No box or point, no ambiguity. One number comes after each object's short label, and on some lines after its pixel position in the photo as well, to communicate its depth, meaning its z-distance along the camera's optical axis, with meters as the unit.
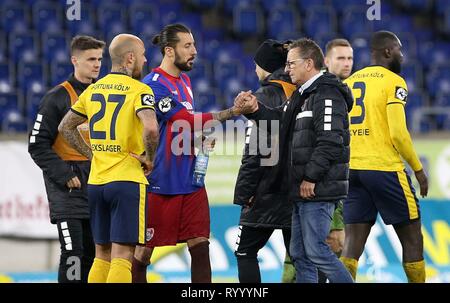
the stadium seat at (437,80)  17.16
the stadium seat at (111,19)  16.67
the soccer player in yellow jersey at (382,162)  8.18
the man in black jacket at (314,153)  7.12
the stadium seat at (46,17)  16.55
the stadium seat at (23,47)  15.88
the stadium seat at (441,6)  18.80
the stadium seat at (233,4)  18.16
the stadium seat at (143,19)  16.89
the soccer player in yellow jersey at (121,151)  7.15
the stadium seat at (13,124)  13.98
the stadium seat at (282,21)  17.63
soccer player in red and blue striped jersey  7.78
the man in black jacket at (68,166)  8.21
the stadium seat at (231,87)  15.78
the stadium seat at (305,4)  18.47
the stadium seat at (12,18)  16.39
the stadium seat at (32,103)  14.32
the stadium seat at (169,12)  17.47
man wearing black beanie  7.73
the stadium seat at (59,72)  15.05
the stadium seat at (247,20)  17.81
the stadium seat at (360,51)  16.65
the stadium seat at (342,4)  18.66
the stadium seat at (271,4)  18.25
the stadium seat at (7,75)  15.15
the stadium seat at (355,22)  17.98
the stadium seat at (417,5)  19.02
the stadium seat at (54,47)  15.88
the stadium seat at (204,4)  18.05
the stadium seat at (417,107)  15.94
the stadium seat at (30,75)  15.20
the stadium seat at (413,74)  17.19
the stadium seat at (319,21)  17.78
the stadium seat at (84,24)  16.39
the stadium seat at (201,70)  16.21
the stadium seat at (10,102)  14.58
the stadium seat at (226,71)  16.55
